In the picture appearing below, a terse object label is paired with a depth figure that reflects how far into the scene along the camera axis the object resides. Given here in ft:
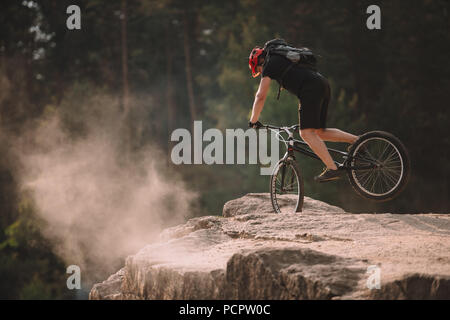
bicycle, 38.29
